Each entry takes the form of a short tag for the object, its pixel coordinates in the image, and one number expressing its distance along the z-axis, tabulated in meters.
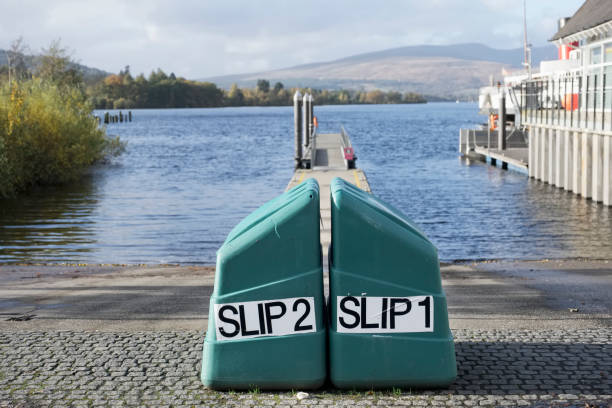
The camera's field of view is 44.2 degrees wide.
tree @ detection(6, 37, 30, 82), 45.32
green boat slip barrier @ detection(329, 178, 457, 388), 5.73
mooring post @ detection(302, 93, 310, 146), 35.41
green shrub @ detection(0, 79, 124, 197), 29.00
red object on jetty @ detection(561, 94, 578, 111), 31.73
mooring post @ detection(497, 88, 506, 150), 42.47
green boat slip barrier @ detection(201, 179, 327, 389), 5.75
